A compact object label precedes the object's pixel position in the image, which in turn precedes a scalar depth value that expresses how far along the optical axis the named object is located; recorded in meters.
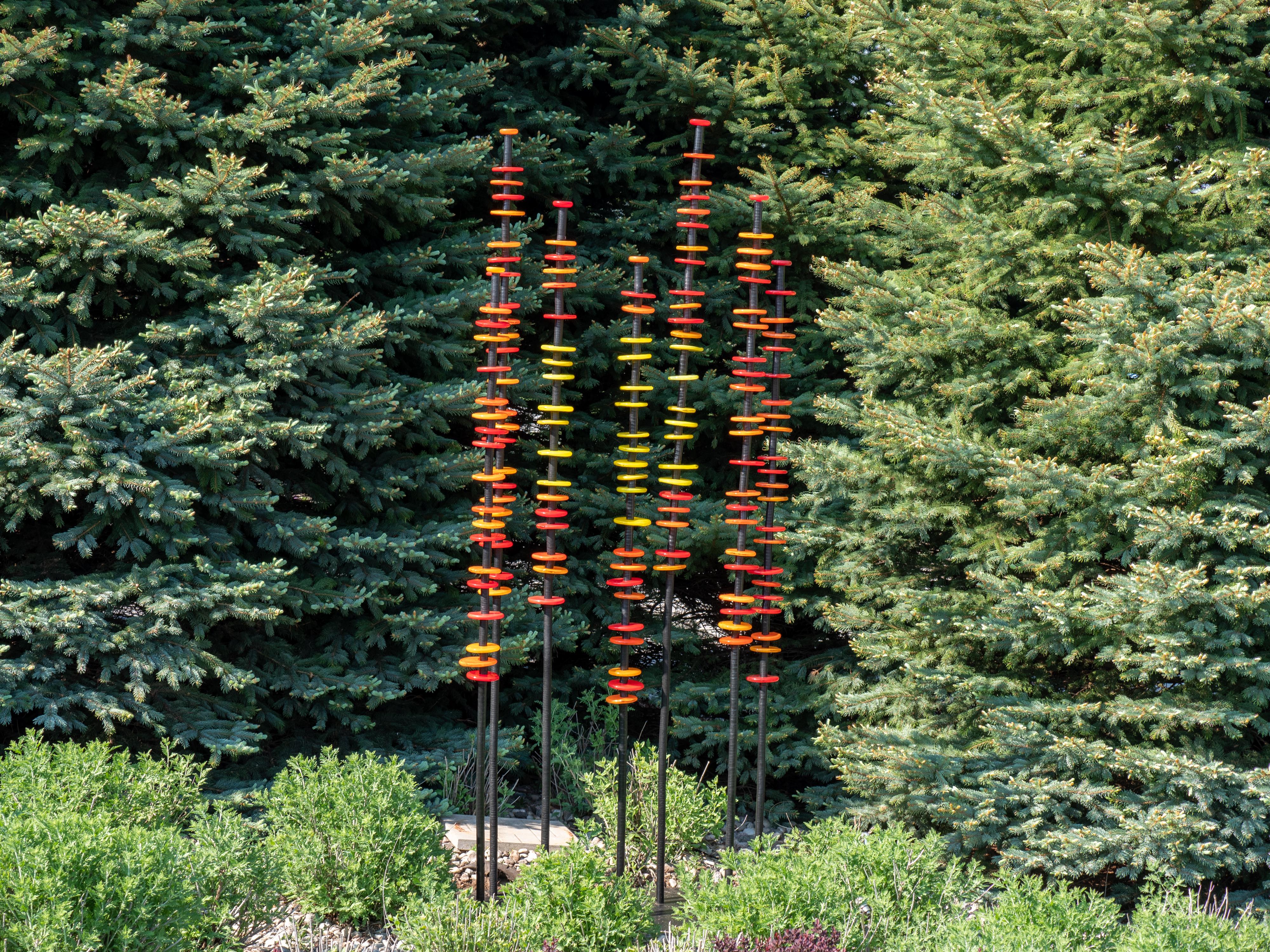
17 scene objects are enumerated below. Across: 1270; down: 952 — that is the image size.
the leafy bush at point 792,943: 6.43
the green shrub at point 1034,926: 6.28
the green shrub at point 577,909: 6.80
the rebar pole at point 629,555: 8.48
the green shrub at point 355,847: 7.79
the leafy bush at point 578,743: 11.07
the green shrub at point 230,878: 6.84
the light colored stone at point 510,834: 9.93
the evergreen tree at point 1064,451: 8.30
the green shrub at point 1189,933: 6.21
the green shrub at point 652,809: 9.66
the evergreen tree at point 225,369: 9.06
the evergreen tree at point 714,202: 11.68
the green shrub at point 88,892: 5.83
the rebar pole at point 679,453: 8.54
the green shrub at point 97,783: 7.62
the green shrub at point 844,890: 6.91
